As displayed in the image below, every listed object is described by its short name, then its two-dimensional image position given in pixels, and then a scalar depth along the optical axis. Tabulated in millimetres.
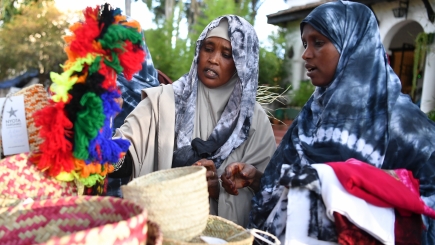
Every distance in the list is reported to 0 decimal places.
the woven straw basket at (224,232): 1432
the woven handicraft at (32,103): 1765
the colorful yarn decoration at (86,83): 1309
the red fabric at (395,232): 1598
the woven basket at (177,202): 1255
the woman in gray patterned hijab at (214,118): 2307
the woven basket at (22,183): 1371
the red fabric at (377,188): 1592
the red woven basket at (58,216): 1187
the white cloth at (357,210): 1578
